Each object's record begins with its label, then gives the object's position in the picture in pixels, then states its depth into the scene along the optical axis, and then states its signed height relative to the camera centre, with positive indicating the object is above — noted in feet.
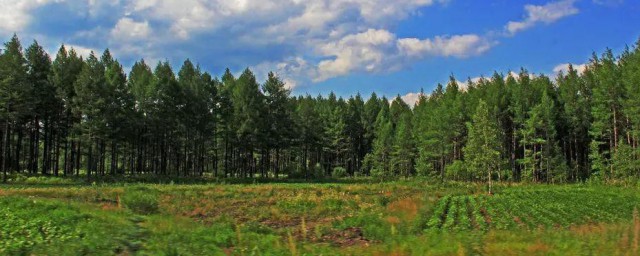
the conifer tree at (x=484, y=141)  172.65 +6.83
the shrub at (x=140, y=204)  79.22 -7.40
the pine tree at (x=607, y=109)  216.13 +23.24
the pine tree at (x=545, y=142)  236.63 +8.58
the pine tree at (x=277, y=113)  252.01 +24.76
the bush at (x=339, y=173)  294.19 -8.24
